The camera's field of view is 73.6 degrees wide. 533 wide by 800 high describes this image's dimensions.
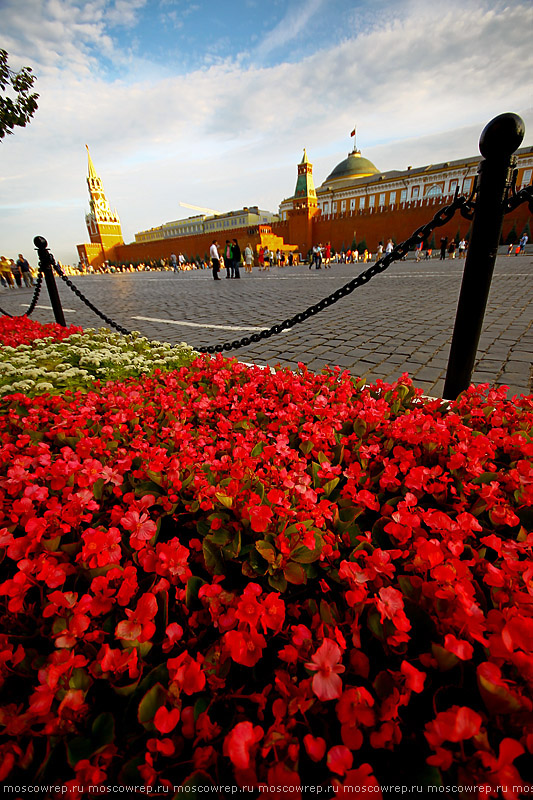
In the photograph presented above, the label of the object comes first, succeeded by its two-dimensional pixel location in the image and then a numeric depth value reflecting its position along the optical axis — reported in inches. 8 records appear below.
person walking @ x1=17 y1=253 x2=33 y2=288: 792.9
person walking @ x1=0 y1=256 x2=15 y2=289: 854.2
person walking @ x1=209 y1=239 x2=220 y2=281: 647.1
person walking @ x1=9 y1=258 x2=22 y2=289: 837.3
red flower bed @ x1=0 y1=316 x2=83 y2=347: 183.5
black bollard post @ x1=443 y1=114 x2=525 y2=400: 76.2
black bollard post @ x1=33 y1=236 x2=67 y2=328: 188.5
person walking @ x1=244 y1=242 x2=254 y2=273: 955.0
